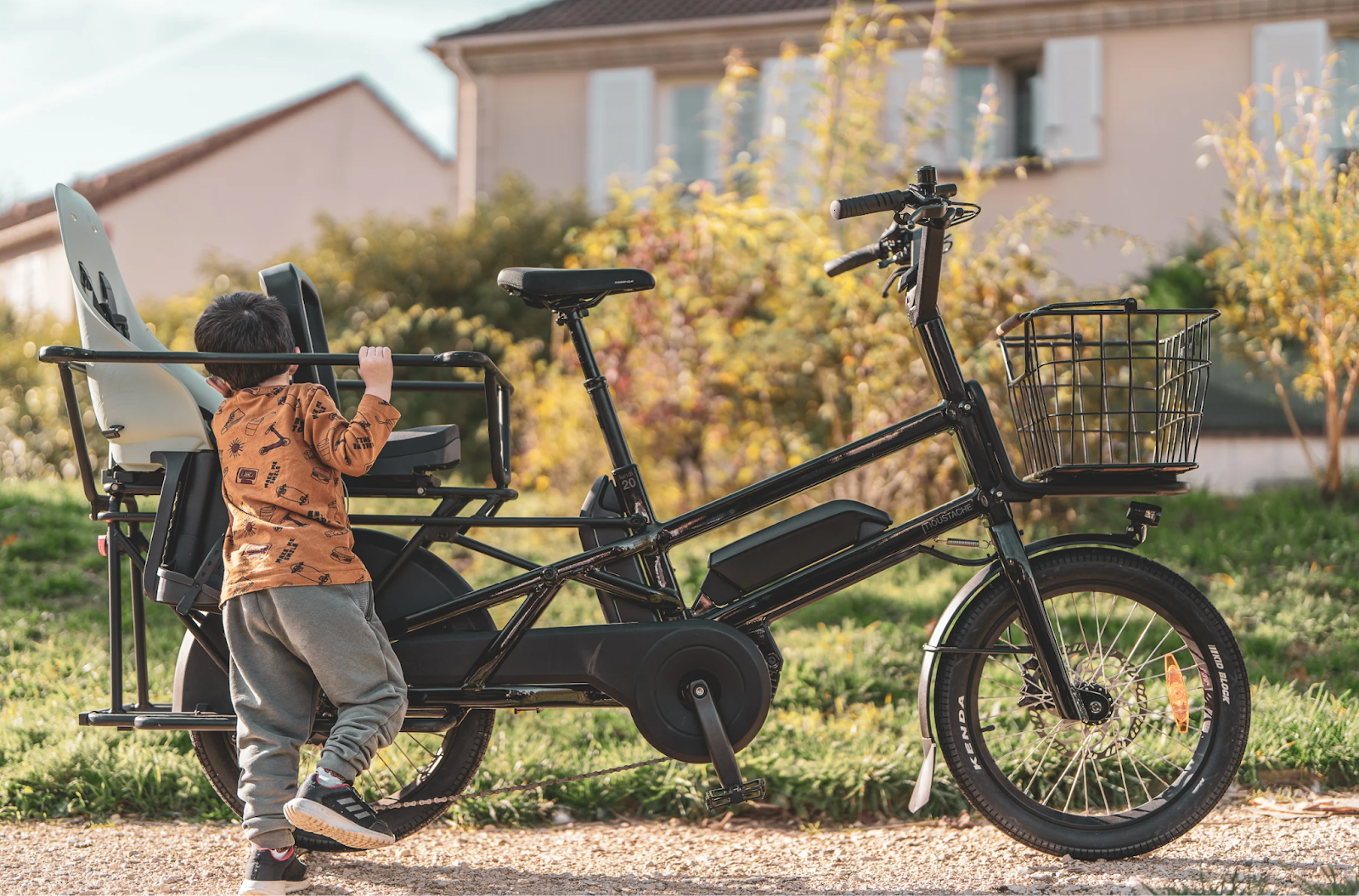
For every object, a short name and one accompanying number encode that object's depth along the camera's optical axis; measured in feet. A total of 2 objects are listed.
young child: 7.97
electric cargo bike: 8.60
